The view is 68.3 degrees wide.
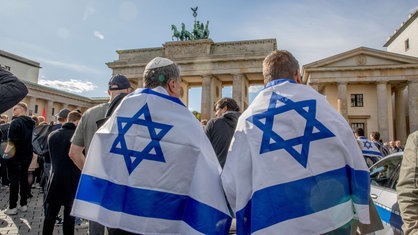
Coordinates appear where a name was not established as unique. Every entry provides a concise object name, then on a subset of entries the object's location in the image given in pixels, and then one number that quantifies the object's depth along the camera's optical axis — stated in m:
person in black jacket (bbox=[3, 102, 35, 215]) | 6.83
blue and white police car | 3.34
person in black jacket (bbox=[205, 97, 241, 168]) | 4.56
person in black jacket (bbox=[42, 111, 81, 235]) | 4.61
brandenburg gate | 36.56
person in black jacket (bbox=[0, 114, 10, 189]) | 7.82
